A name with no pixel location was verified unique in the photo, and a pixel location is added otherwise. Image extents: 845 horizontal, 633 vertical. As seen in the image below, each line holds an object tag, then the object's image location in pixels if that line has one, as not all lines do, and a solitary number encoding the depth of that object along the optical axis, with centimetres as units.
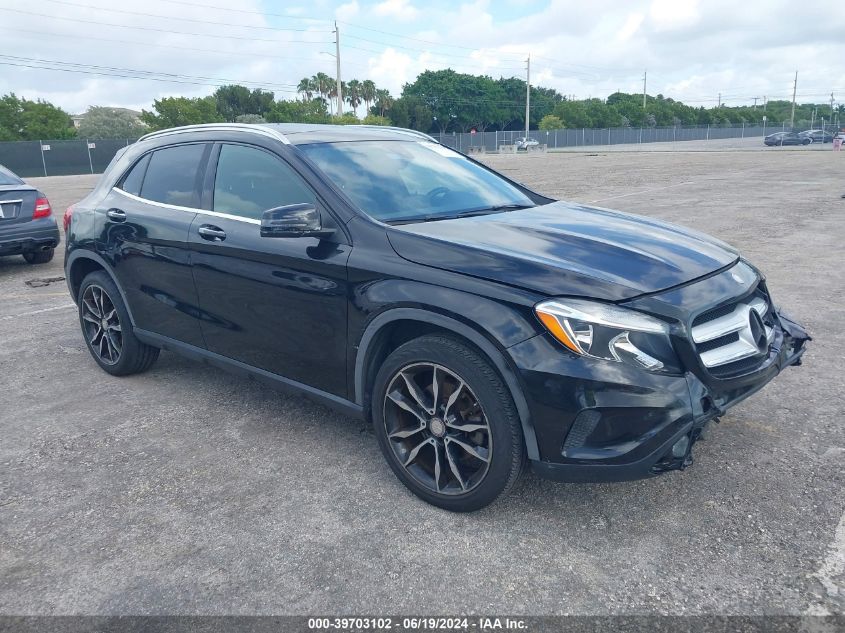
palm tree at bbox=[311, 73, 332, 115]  11231
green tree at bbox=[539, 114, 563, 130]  9388
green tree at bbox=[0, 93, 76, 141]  6000
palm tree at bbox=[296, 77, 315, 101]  11188
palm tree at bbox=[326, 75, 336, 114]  11319
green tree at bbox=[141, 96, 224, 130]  6525
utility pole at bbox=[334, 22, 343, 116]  6078
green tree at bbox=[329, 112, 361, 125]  5767
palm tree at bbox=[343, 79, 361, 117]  11362
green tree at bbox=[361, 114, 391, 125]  7156
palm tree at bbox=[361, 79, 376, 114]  11357
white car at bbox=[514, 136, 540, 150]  6500
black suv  277
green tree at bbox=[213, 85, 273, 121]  9031
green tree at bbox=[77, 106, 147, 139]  6219
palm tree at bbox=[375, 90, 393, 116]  11019
